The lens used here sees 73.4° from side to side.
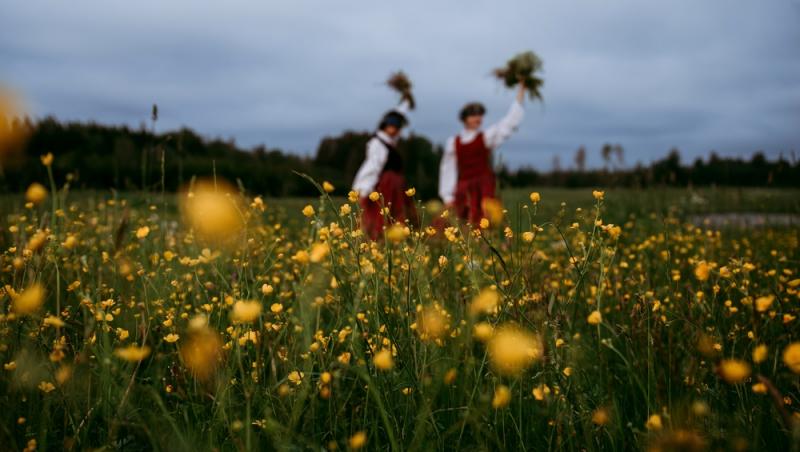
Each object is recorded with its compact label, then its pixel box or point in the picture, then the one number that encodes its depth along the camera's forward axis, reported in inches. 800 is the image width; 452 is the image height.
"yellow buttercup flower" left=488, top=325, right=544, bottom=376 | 46.1
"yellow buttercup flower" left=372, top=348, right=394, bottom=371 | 40.7
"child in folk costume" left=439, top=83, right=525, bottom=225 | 285.7
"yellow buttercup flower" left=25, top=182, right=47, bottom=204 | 62.5
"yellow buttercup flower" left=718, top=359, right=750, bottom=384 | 35.7
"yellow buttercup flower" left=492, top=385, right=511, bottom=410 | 39.2
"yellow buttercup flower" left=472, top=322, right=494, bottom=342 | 45.4
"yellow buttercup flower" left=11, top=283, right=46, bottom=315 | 46.8
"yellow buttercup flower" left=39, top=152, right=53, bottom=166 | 70.7
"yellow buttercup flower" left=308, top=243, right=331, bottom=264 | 47.1
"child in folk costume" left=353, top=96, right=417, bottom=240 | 280.1
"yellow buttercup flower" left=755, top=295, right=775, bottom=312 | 44.1
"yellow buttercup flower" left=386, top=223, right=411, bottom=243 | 50.0
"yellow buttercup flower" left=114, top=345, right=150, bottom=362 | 41.3
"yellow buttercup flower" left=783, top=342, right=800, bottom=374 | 38.0
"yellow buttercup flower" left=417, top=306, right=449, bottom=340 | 61.7
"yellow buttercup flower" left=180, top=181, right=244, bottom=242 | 104.0
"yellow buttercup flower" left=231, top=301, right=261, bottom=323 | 41.5
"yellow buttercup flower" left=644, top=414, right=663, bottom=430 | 41.9
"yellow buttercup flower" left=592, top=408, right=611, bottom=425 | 46.6
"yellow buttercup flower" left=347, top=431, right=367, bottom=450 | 38.6
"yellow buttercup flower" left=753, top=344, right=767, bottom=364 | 37.6
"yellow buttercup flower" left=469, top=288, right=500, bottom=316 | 48.8
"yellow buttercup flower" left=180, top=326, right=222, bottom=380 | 59.5
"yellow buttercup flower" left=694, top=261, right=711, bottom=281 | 46.1
